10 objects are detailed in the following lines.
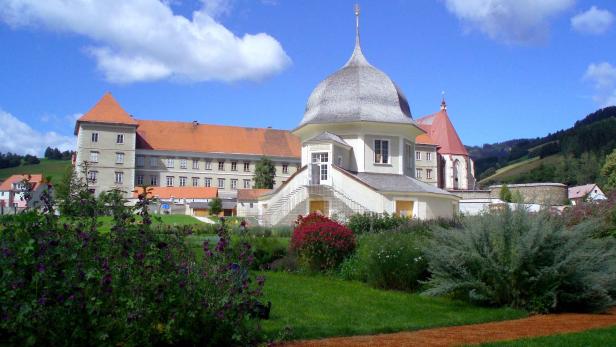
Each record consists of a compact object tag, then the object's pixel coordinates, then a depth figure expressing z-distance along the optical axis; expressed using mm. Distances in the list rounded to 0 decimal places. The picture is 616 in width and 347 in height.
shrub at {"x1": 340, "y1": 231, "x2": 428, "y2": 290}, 12914
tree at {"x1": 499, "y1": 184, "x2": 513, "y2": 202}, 60375
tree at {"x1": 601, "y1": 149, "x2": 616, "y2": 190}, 63281
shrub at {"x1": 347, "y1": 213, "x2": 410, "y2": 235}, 23125
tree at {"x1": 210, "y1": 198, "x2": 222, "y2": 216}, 55772
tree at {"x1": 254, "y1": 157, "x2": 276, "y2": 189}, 68688
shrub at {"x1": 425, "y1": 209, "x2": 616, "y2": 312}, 10695
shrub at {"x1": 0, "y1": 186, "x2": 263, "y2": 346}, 5305
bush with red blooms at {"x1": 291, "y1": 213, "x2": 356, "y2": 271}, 15484
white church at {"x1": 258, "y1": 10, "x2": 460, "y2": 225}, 29312
